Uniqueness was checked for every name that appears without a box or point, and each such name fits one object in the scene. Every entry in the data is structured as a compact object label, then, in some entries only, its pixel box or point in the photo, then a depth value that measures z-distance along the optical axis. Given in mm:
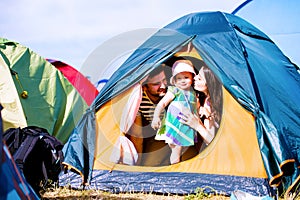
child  3576
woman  3527
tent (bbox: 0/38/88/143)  4336
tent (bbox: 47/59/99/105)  6047
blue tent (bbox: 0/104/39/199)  1345
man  3689
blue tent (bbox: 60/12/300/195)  3088
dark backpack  3223
